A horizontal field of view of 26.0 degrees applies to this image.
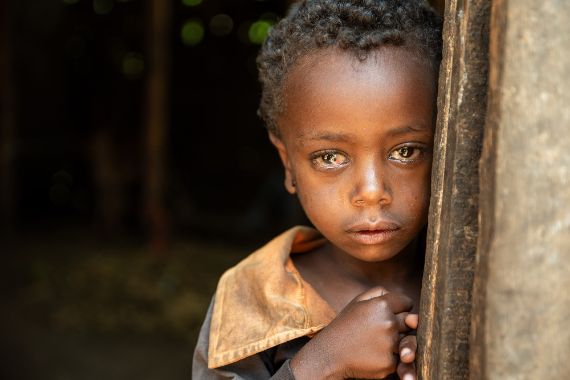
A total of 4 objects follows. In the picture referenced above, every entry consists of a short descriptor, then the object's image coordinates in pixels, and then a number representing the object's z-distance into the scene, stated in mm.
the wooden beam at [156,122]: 2678
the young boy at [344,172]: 796
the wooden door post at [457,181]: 669
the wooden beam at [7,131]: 2959
